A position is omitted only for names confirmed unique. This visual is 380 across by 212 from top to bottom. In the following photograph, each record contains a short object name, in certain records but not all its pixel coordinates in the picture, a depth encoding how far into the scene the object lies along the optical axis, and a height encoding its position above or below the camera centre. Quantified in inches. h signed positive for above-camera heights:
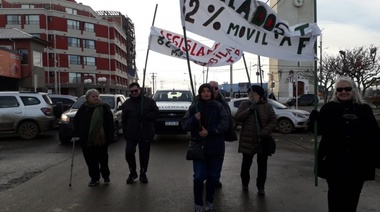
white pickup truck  489.4 -31.4
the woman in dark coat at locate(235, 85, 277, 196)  235.8 -21.2
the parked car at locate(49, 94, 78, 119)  781.0 -11.6
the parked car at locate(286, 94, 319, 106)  1849.2 -41.2
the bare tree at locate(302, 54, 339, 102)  1227.9 +73.0
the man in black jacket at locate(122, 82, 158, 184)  272.1 -23.5
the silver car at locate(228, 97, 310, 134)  623.2 -46.2
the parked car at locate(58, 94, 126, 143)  495.2 -30.3
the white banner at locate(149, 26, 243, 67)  353.4 +39.8
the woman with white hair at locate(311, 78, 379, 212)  151.5 -22.0
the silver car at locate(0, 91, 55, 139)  562.9 -30.3
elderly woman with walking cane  266.4 -26.8
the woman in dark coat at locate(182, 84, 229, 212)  198.2 -21.3
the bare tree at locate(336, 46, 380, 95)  999.3 +70.6
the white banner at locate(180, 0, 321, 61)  223.9 +37.0
